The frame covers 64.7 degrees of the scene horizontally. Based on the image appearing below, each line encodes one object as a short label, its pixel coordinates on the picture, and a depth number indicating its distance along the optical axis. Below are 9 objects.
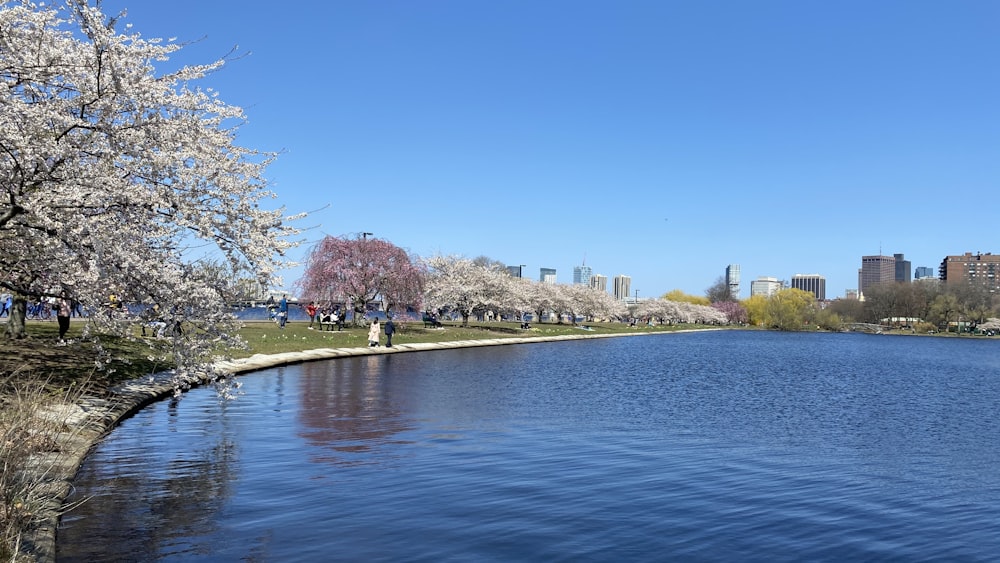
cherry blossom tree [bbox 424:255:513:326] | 83.25
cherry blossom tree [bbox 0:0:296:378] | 13.10
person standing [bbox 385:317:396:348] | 46.91
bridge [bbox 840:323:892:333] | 170.73
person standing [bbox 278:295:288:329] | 56.44
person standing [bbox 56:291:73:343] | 24.98
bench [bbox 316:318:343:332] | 61.01
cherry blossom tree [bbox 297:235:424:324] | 65.62
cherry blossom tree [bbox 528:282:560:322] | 111.12
